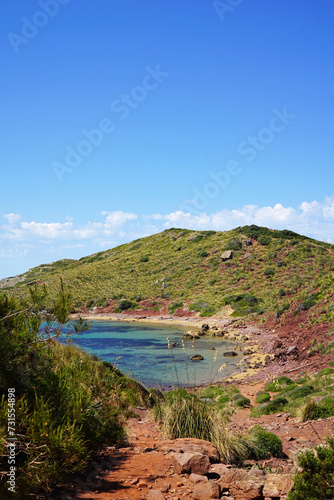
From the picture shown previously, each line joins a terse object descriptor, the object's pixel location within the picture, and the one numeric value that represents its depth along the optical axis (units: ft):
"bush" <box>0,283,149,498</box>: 14.79
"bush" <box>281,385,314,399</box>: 44.86
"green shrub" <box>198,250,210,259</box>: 261.38
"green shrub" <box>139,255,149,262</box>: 292.98
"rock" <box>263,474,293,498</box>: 17.19
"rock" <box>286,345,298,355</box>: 81.40
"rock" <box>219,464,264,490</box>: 18.12
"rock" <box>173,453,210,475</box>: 18.89
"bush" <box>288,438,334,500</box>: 14.16
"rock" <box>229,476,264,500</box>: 16.93
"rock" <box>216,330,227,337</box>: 135.56
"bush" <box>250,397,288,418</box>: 41.50
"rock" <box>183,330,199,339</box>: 123.70
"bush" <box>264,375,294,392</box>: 54.34
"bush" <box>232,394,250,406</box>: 48.77
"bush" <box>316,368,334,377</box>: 54.90
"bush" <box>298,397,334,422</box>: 33.63
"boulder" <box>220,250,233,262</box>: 243.68
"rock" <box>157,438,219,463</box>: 21.50
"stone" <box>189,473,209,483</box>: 17.75
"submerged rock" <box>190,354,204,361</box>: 92.43
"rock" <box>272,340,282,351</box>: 93.76
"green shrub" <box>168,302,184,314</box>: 196.24
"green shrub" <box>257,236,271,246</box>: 255.50
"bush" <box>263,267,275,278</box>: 212.89
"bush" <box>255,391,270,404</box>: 49.26
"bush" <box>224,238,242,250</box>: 256.52
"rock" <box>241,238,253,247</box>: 259.60
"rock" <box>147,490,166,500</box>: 15.75
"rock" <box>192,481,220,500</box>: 16.34
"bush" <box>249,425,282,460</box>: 25.68
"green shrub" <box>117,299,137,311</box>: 213.87
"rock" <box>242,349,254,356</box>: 99.99
